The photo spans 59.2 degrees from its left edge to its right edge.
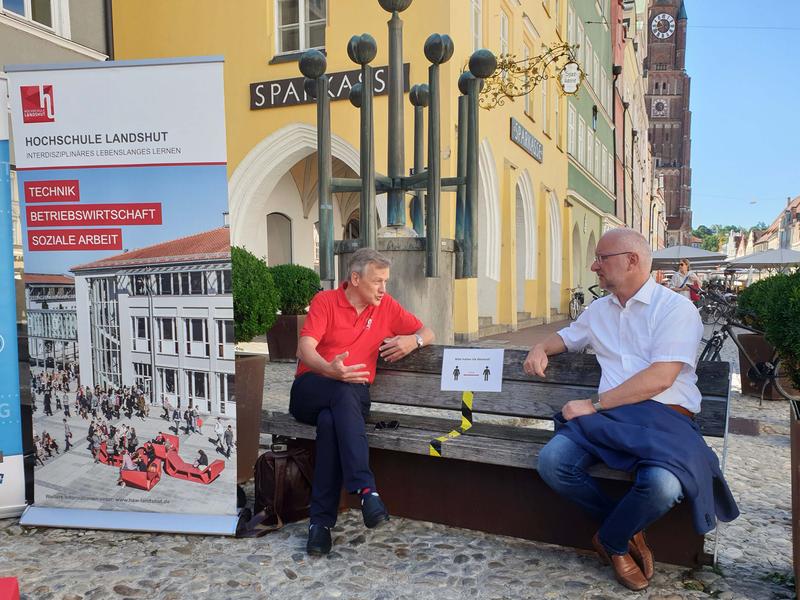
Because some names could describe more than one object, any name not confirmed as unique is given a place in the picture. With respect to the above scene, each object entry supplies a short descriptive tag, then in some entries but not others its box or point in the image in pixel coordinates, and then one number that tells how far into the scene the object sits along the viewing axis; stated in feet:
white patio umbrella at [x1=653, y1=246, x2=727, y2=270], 84.88
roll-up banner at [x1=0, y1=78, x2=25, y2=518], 12.26
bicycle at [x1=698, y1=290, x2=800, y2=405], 24.22
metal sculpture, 17.42
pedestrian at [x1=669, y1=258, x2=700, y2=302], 56.84
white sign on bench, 12.10
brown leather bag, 12.08
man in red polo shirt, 11.19
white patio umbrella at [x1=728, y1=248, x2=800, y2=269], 77.51
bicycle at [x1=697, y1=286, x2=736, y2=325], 37.65
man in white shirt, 9.18
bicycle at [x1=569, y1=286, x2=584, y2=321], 67.41
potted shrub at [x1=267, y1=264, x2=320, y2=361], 33.12
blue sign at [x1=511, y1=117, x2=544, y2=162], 52.70
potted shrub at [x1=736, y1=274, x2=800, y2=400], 19.86
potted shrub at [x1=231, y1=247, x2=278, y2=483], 14.37
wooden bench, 10.53
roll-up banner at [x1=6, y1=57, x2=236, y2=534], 11.25
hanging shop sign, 31.60
